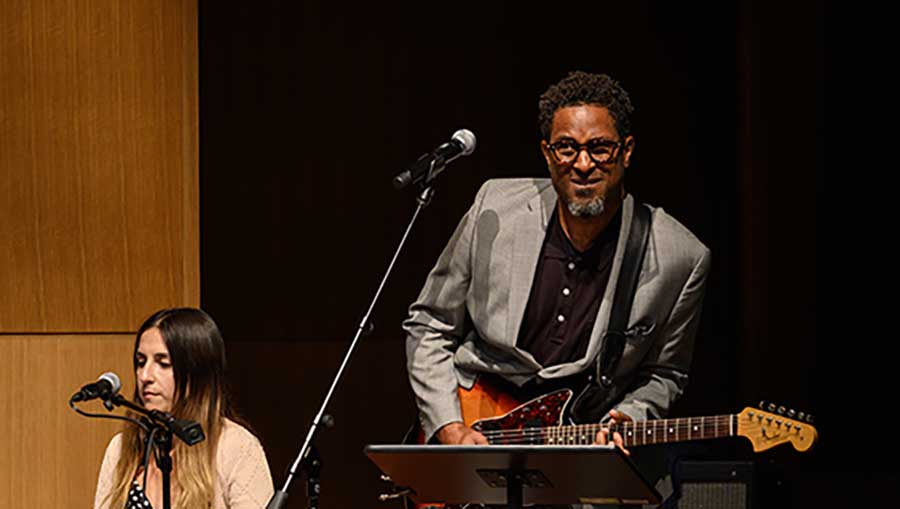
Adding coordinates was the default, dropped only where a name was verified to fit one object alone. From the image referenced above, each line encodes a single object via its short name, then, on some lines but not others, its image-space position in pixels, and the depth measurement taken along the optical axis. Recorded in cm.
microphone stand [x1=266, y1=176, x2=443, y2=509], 655
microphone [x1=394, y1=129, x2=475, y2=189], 741
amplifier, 880
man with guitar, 790
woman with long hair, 774
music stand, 591
